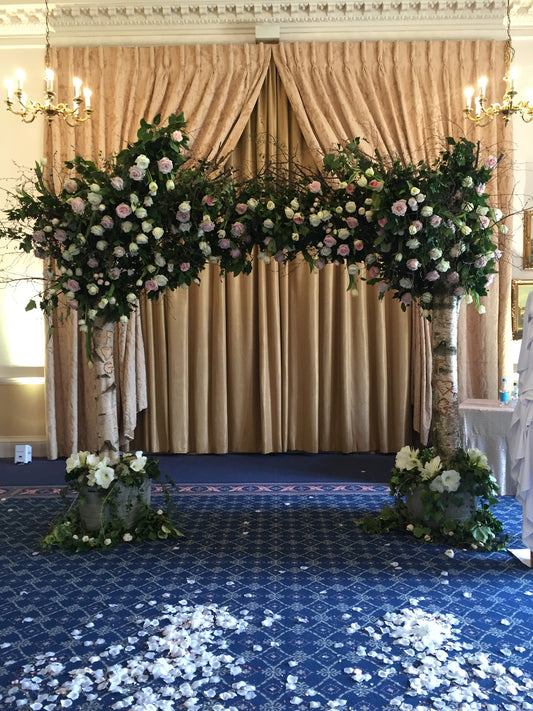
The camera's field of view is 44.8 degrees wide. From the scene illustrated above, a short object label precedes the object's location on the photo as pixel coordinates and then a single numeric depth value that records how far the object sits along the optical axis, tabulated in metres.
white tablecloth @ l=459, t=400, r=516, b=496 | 5.64
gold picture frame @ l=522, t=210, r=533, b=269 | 7.24
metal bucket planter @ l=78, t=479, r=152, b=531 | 4.48
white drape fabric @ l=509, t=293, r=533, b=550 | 3.93
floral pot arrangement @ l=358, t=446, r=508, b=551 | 4.38
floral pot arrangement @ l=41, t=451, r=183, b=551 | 4.44
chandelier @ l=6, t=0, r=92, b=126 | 5.98
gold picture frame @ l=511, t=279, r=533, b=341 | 7.29
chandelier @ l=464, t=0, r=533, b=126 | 5.80
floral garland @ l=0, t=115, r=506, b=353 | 4.20
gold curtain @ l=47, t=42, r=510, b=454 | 7.22
